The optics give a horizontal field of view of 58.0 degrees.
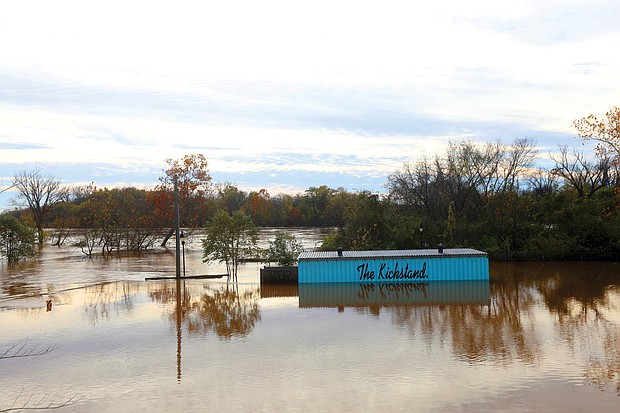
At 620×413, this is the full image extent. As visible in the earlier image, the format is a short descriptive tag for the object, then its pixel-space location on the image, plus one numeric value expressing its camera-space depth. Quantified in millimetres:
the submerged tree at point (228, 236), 30562
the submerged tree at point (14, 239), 37812
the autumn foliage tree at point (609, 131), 26941
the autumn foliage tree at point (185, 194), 55062
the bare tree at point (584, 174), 46906
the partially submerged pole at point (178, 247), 27284
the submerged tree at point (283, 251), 28750
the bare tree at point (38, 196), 64812
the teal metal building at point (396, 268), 25078
